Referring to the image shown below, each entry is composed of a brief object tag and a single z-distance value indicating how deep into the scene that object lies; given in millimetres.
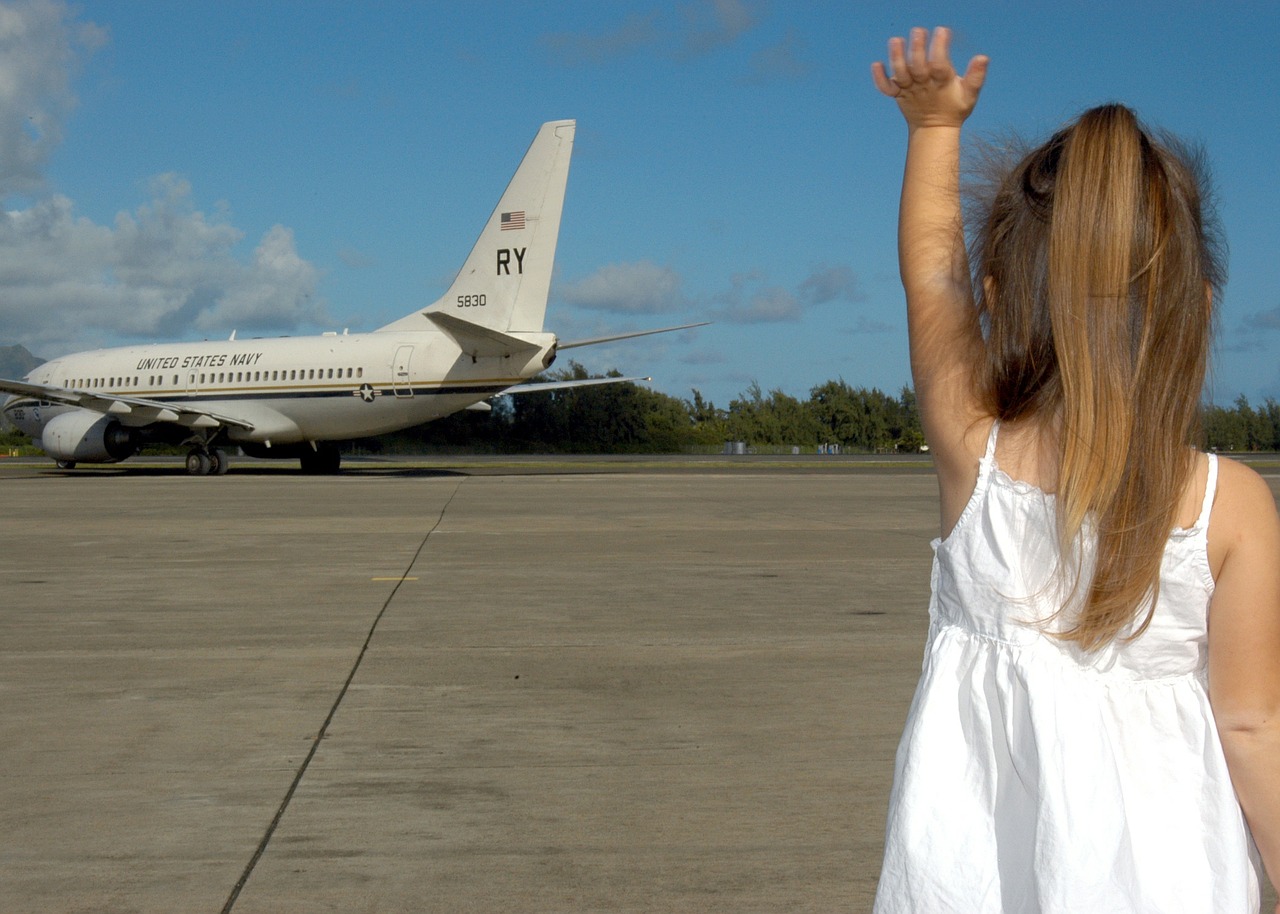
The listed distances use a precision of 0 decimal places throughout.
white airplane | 25781
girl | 1460
